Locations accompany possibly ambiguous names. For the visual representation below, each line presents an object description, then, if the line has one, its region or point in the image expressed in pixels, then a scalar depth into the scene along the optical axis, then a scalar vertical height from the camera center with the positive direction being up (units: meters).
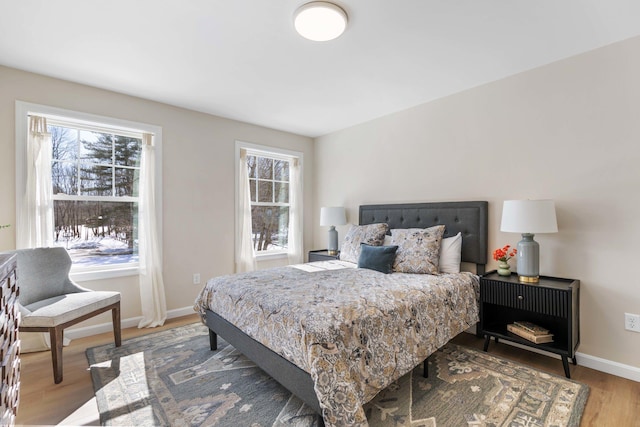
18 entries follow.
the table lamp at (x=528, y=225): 2.29 -0.11
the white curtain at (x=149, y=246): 3.29 -0.37
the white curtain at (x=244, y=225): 4.07 -0.18
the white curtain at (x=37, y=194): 2.69 +0.17
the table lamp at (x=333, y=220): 4.22 -0.12
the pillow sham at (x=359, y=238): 3.39 -0.32
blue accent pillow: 2.88 -0.46
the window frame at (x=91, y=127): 2.67 +0.75
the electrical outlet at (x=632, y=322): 2.18 -0.83
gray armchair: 2.17 -0.72
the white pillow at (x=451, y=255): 2.89 -0.43
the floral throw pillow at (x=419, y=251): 2.78 -0.39
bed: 1.51 -0.71
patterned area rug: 1.76 -1.22
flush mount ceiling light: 1.86 +1.24
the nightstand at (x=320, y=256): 3.96 -0.60
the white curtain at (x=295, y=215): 4.72 -0.06
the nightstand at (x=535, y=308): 2.19 -0.76
